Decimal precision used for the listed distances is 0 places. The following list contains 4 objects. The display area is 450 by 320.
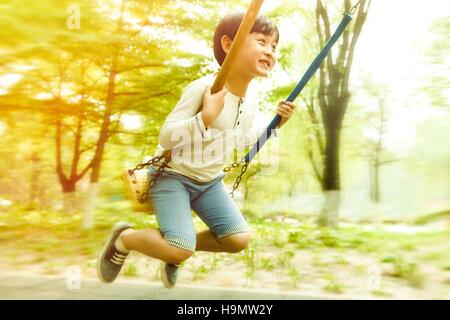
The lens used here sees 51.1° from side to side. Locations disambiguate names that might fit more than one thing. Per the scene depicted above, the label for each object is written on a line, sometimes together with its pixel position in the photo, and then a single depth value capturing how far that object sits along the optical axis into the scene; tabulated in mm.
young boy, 1760
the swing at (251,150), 1508
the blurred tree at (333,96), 5504
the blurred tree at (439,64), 4797
